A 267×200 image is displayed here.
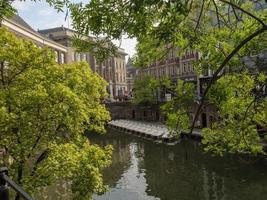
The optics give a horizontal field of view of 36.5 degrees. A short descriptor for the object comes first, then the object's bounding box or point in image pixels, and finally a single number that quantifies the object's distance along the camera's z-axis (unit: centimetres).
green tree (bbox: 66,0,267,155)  555
